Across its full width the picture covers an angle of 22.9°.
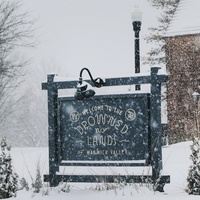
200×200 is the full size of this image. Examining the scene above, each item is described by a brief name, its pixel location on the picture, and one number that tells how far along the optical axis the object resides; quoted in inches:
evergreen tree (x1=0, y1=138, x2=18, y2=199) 261.6
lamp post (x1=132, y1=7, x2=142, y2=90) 482.6
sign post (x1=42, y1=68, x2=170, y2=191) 271.1
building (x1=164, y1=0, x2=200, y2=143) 971.9
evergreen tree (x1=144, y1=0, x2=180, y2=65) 1216.5
